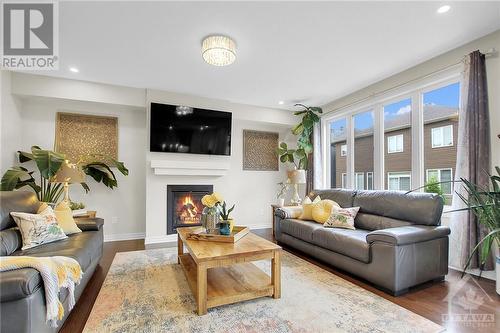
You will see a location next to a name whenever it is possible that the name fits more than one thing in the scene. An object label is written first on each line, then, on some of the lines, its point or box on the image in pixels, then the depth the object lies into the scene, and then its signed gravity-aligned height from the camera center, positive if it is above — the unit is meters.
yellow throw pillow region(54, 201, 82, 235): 2.65 -0.59
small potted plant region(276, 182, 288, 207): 4.73 -0.49
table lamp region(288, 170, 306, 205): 4.80 -0.18
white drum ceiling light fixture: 2.66 +1.34
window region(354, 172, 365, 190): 4.48 -0.23
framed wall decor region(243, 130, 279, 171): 5.62 +0.45
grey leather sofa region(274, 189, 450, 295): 2.31 -0.80
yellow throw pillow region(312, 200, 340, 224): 3.54 -0.61
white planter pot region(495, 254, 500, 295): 2.26 -0.97
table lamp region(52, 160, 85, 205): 3.29 -0.09
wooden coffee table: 1.98 -1.08
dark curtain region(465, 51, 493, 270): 2.67 +0.41
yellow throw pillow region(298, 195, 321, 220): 3.76 -0.64
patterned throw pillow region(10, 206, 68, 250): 2.23 -0.57
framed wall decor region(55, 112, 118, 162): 4.15 +0.60
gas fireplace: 4.46 -0.69
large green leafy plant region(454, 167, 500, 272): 2.04 -0.36
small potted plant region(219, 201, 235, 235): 2.57 -0.60
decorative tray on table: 2.45 -0.71
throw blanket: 1.44 -0.68
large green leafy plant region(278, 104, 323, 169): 5.13 +0.67
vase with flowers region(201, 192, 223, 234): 2.67 -0.50
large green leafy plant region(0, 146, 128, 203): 3.15 -0.06
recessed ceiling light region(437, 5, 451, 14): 2.25 +1.52
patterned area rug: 1.81 -1.20
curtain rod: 2.71 +1.30
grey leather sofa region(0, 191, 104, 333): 1.33 -0.72
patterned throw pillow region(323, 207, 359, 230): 3.23 -0.67
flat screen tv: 4.34 +0.74
